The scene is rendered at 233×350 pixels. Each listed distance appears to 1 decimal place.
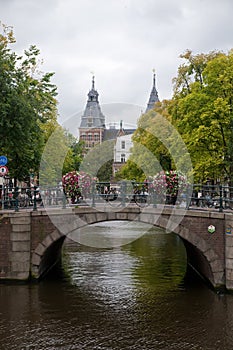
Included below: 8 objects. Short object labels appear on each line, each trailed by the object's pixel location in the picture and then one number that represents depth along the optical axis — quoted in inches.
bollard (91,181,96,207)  734.8
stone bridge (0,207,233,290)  692.1
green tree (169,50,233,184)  1088.8
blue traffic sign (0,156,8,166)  802.2
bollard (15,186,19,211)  736.2
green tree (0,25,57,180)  908.0
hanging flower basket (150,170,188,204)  740.0
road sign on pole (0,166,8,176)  778.8
